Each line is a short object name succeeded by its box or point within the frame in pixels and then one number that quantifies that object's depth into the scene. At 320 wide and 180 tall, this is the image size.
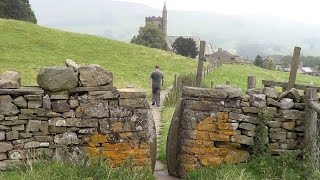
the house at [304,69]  87.74
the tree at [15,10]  54.31
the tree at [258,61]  77.81
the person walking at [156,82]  17.28
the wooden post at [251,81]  11.01
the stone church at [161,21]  119.25
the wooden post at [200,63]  10.63
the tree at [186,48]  70.31
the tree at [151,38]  71.14
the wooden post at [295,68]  9.74
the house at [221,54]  91.03
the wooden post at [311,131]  8.12
